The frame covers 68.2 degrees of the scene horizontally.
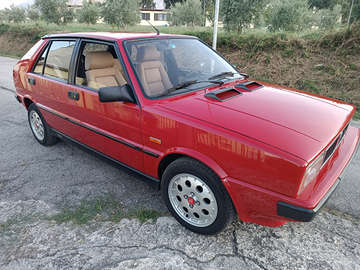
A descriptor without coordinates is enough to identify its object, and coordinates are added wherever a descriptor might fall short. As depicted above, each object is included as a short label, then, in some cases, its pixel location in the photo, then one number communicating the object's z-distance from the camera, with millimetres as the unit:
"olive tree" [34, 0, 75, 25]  22109
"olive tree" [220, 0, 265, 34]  11836
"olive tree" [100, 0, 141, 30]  19969
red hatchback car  1871
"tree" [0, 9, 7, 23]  35000
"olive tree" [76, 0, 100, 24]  26156
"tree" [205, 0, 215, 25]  28034
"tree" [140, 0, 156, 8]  66875
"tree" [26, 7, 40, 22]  31389
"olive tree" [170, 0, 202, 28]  24328
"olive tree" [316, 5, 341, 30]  26384
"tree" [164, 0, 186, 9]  64162
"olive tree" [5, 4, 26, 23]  31262
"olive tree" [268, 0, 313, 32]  13492
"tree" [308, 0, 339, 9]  49062
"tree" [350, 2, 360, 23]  32242
